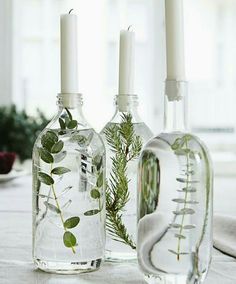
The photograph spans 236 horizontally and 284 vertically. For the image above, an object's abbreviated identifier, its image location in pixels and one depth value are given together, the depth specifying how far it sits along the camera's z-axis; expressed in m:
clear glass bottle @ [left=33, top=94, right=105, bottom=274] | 0.93
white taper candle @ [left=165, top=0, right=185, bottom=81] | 0.86
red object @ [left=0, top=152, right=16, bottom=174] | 2.23
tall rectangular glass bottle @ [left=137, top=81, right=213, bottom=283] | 0.83
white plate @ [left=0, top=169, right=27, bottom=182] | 2.19
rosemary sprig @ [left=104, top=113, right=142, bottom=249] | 0.99
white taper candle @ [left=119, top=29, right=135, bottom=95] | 1.03
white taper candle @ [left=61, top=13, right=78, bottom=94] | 0.94
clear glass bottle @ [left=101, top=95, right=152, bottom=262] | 1.00
